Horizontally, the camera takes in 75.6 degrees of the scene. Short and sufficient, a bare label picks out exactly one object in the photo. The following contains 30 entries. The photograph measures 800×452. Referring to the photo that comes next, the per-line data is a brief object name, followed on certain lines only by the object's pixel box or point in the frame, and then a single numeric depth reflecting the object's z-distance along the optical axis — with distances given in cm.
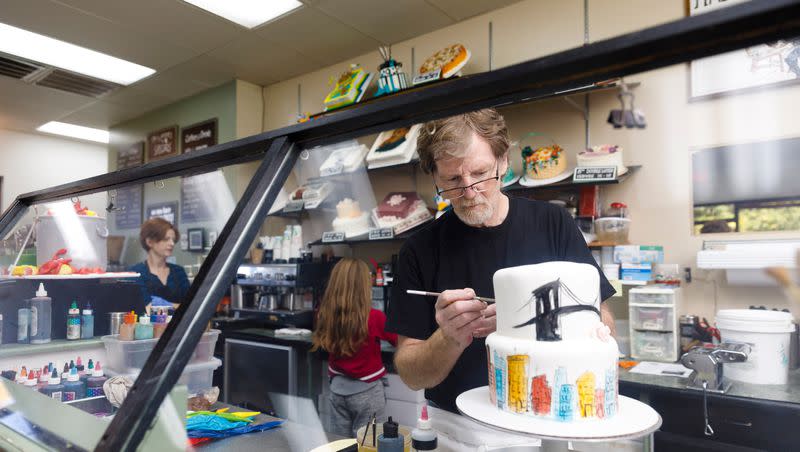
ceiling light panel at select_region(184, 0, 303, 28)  363
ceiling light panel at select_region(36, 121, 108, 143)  655
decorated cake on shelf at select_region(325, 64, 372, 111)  398
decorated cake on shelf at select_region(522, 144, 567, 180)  308
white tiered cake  84
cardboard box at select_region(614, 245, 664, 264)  288
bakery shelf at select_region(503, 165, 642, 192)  300
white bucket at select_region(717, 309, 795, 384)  212
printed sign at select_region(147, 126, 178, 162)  567
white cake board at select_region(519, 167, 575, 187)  304
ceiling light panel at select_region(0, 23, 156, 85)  420
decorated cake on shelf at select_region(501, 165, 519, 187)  327
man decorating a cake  142
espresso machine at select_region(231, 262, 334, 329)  396
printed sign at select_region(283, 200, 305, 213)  162
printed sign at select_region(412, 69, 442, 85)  341
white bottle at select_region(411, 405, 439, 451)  114
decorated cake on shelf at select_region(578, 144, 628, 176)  287
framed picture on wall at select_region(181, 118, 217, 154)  523
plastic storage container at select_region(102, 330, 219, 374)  108
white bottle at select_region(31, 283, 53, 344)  169
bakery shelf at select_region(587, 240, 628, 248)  295
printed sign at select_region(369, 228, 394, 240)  354
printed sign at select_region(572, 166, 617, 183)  279
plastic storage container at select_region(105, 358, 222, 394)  87
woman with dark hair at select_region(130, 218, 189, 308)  203
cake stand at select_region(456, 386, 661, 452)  75
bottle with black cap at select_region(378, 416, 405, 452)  121
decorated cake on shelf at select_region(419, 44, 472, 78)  340
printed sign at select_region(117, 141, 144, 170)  623
